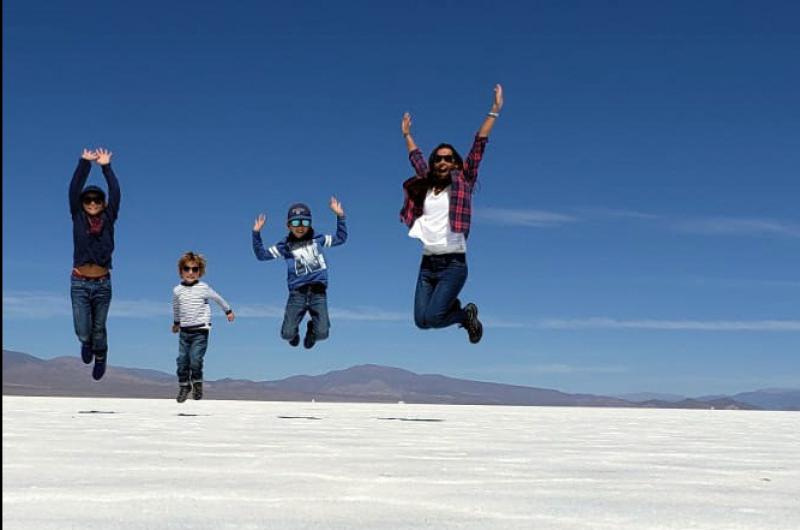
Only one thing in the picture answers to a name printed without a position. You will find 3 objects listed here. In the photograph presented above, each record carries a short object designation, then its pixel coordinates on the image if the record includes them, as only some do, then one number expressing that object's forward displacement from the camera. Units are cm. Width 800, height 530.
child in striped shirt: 1123
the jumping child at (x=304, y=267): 1028
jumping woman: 818
